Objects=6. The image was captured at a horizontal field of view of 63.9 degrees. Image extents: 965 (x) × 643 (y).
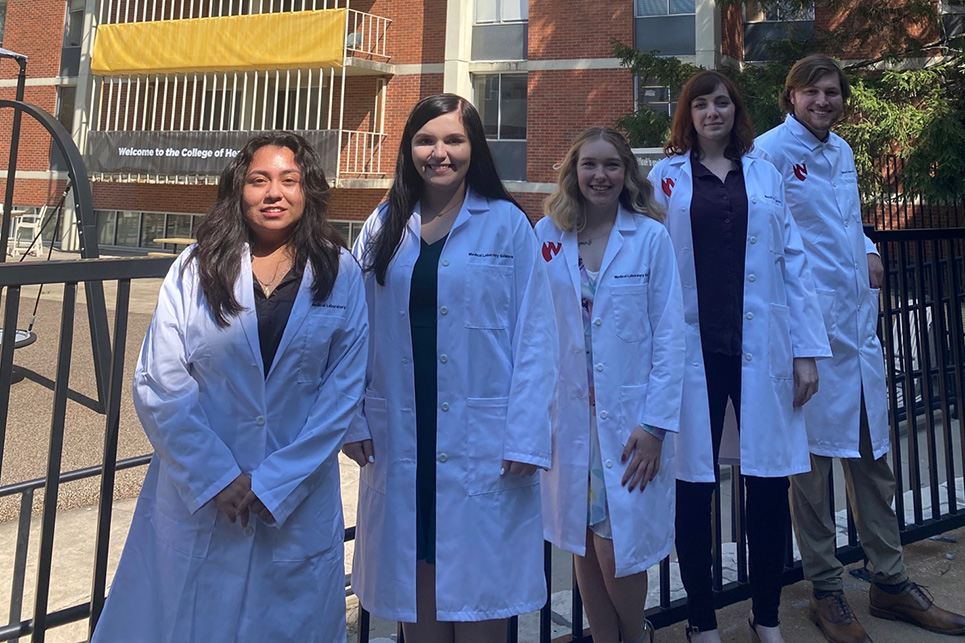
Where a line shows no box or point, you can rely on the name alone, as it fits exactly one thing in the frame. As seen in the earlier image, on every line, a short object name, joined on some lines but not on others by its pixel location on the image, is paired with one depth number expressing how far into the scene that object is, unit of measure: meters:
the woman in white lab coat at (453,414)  2.40
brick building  21.30
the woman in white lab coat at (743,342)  2.91
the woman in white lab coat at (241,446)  2.11
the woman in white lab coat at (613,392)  2.62
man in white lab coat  3.27
